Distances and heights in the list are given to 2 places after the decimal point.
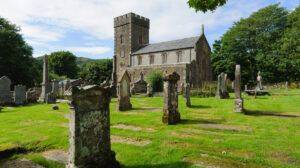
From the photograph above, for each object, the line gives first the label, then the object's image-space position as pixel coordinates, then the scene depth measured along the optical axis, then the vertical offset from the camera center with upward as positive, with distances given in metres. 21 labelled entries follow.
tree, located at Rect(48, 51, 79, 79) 58.28 +8.17
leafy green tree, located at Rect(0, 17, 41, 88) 25.92 +4.81
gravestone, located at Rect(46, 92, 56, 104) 15.06 -0.81
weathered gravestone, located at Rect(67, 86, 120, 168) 2.90 -0.70
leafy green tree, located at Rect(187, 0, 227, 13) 4.56 +2.18
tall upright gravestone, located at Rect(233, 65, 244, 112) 8.89 -0.27
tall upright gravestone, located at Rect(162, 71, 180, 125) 6.64 -0.45
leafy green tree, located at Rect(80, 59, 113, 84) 53.06 +5.40
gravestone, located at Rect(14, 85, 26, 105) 14.44 -0.53
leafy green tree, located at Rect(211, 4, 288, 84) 32.38 +8.48
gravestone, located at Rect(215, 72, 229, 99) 15.43 +0.02
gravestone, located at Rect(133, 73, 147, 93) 25.35 +0.32
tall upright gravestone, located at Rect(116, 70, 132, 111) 10.32 -0.31
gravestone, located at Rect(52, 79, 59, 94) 20.93 +0.33
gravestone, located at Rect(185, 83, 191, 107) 11.48 -0.56
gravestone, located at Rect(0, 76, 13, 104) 14.40 -0.21
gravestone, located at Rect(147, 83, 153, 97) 19.62 -0.14
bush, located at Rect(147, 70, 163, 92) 23.02 +0.80
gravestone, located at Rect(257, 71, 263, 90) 23.38 +1.00
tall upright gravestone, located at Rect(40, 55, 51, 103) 16.78 +0.41
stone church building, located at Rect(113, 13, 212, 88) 30.05 +6.70
